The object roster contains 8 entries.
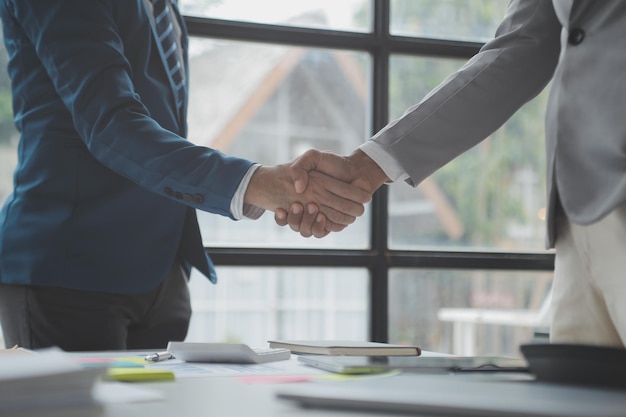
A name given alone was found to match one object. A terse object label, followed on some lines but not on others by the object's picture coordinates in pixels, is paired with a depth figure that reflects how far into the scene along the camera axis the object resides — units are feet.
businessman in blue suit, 5.54
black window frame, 8.82
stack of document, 2.25
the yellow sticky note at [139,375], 3.27
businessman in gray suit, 4.01
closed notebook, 4.42
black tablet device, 3.51
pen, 4.08
